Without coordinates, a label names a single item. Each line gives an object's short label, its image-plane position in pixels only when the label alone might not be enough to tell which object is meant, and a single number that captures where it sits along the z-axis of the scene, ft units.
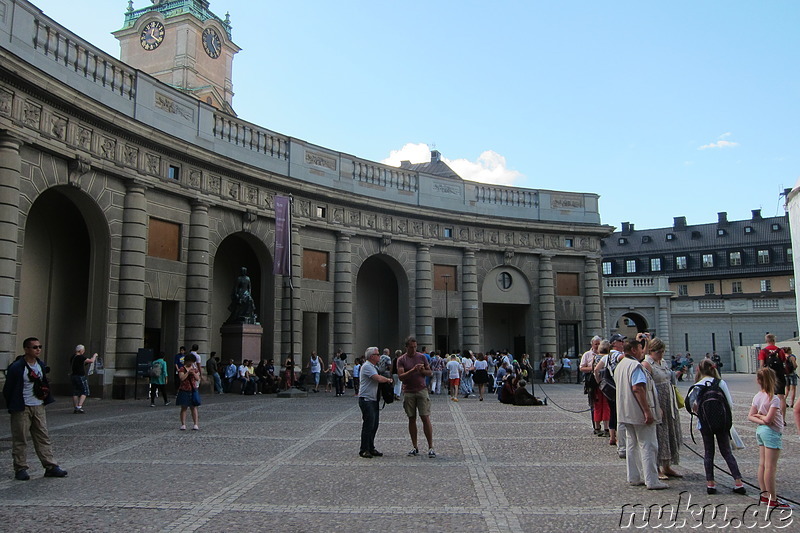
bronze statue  86.84
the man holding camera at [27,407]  29.68
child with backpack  26.35
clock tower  188.96
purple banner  90.94
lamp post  112.74
